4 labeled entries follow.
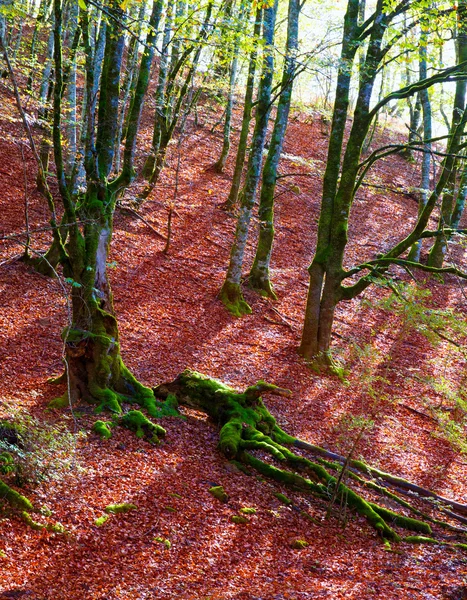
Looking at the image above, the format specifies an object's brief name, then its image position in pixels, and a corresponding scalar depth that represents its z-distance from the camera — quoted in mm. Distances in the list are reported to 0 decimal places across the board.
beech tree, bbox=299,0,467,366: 10086
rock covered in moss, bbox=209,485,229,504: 6527
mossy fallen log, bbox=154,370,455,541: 7266
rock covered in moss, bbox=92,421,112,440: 6887
